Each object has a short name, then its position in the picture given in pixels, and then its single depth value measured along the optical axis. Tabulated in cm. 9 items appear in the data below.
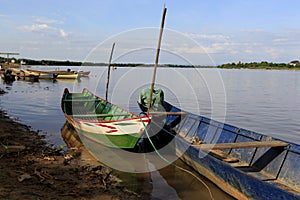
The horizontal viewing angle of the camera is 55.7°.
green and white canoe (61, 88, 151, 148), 852
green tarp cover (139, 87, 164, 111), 1314
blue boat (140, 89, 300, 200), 559
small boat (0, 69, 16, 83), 3744
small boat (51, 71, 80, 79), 4431
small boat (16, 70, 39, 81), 4160
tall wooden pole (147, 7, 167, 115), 886
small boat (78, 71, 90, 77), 5238
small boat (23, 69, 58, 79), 4294
